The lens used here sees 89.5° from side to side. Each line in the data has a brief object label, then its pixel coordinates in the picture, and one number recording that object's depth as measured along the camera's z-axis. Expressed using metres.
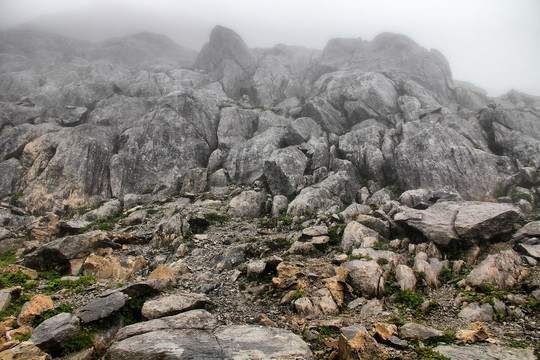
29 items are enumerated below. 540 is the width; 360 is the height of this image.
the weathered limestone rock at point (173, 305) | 10.78
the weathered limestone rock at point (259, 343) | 8.48
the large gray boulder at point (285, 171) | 31.25
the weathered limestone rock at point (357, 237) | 18.77
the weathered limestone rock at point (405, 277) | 14.01
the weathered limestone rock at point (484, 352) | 8.09
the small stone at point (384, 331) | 9.52
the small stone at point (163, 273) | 15.27
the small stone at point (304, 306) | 11.97
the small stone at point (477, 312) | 11.02
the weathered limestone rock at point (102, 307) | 10.50
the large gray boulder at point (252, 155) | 35.36
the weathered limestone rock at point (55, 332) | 8.98
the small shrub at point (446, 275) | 14.55
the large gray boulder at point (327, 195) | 26.98
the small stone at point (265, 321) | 11.06
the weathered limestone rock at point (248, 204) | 27.86
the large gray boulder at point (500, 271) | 13.23
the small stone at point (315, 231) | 20.88
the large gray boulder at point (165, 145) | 36.72
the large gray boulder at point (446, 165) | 29.69
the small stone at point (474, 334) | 9.22
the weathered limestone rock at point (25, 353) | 8.04
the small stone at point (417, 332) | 9.70
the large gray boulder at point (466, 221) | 16.98
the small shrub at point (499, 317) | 10.79
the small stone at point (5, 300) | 11.08
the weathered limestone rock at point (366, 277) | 13.80
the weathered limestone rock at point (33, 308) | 10.46
